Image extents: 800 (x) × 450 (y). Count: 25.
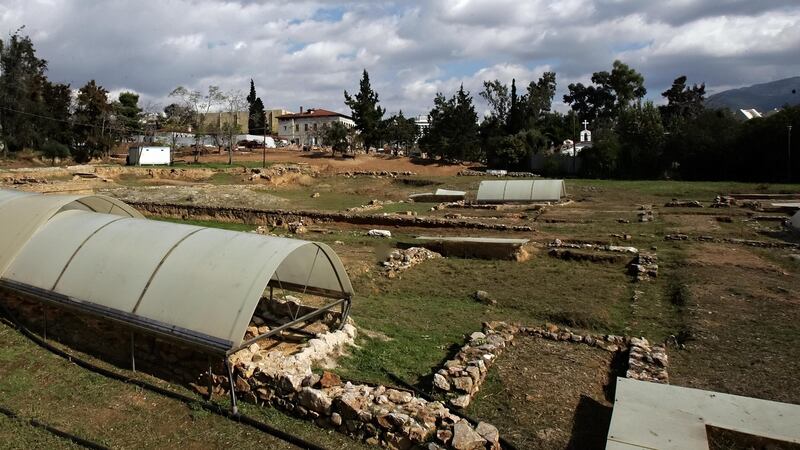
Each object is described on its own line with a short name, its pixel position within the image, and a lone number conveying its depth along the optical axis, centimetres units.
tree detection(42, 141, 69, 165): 5231
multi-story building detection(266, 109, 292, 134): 10710
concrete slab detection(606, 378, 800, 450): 639
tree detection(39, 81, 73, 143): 5672
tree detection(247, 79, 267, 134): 9362
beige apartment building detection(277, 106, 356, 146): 9569
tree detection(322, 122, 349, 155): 6569
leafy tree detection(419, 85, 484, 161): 6469
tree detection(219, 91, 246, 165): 5866
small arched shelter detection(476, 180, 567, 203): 3428
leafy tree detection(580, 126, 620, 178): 5281
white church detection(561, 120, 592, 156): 6847
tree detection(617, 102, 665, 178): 5241
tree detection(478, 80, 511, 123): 7688
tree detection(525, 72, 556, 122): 7488
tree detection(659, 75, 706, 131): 7212
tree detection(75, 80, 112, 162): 5709
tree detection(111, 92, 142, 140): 6284
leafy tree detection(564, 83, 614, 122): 8152
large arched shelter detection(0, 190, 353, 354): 840
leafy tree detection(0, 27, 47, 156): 5344
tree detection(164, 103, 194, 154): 6900
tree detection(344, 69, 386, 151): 7162
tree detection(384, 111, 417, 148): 7606
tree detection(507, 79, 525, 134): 6969
